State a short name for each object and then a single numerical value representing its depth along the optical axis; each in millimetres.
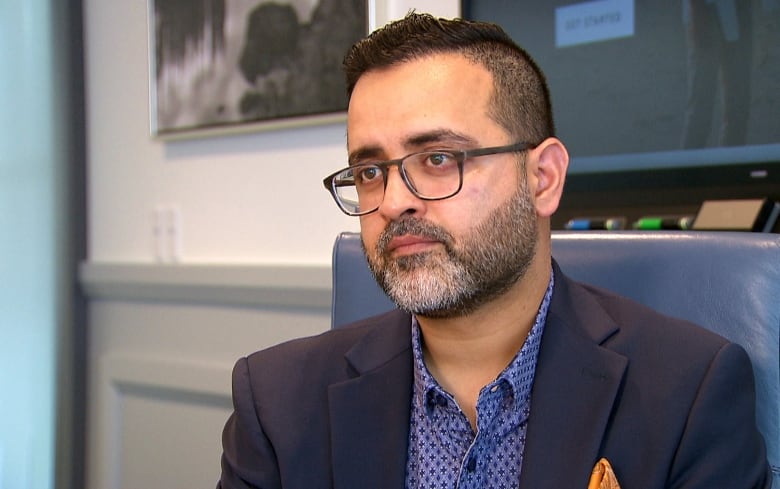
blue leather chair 897
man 867
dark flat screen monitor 1287
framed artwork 1782
